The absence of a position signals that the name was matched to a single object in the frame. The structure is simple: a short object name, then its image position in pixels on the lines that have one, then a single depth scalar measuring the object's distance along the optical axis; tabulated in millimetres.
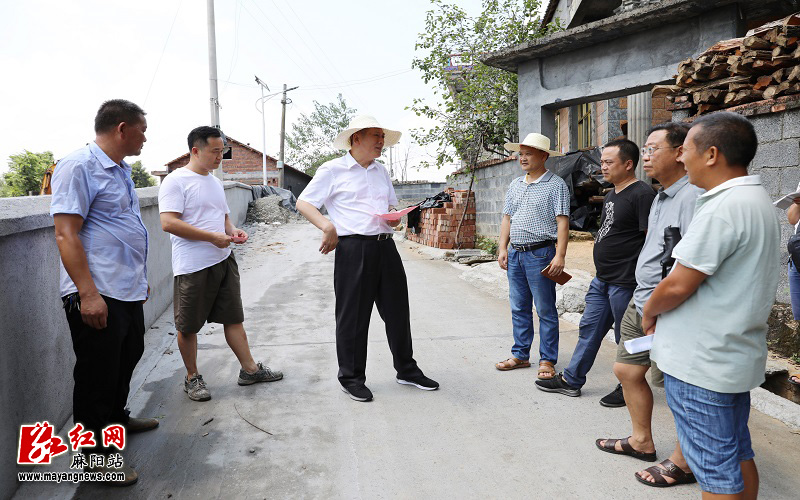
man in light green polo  1829
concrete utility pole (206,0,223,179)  15922
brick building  39188
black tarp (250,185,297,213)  21367
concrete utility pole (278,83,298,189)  34153
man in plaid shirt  4062
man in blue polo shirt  2596
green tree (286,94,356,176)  52125
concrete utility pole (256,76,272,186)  34003
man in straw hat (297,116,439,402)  3814
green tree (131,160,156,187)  56656
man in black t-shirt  3309
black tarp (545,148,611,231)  10531
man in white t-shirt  3627
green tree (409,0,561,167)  11922
